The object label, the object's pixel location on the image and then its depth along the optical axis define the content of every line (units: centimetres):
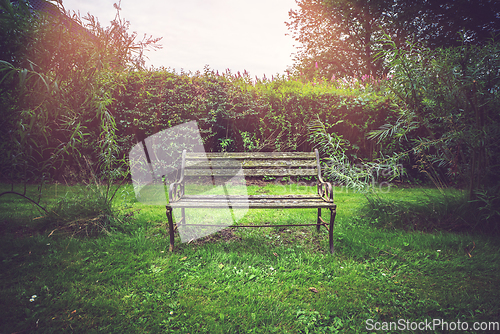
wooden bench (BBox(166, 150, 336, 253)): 342
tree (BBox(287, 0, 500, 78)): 1280
